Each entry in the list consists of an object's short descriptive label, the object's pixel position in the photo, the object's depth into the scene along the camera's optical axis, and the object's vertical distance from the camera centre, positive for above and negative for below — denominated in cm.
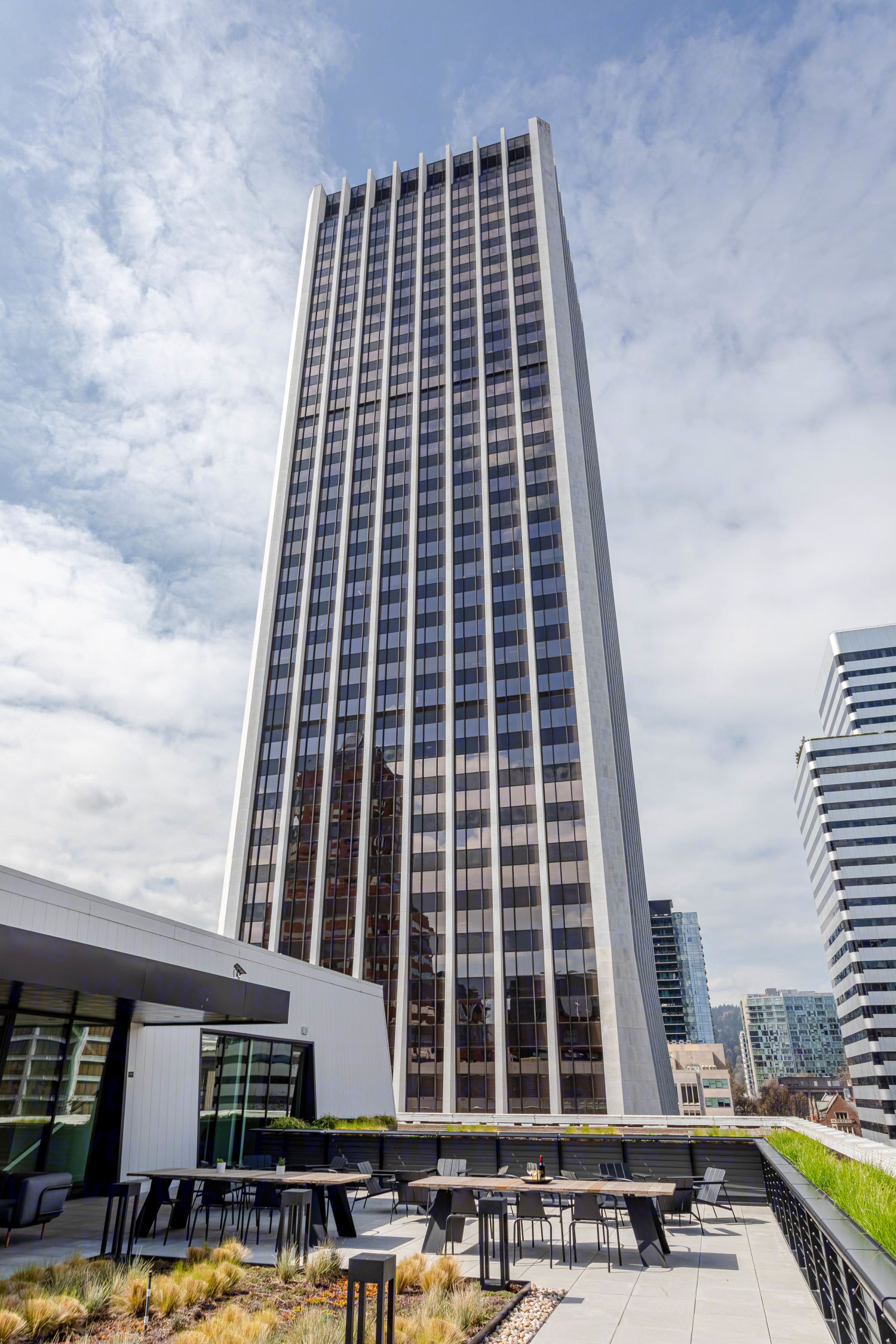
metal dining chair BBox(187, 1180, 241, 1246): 1489 -196
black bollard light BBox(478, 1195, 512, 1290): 1073 -194
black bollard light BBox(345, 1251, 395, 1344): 642 -142
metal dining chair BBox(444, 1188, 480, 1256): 1334 -194
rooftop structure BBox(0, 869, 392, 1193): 1353 +92
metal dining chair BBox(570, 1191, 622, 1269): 1294 -197
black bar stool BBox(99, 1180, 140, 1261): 1226 -172
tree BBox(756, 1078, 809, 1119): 12238 -373
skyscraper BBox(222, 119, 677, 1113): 5075 +2765
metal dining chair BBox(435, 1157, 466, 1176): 1736 -171
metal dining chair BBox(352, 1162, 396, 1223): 1634 -203
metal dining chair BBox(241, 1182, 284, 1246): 1477 -198
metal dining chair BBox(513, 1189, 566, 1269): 1312 -196
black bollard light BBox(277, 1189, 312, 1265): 1259 -200
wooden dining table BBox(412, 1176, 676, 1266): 1218 -161
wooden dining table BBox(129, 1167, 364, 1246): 1352 -176
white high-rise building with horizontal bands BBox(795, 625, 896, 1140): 10606 +2986
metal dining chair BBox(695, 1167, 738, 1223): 1547 -211
